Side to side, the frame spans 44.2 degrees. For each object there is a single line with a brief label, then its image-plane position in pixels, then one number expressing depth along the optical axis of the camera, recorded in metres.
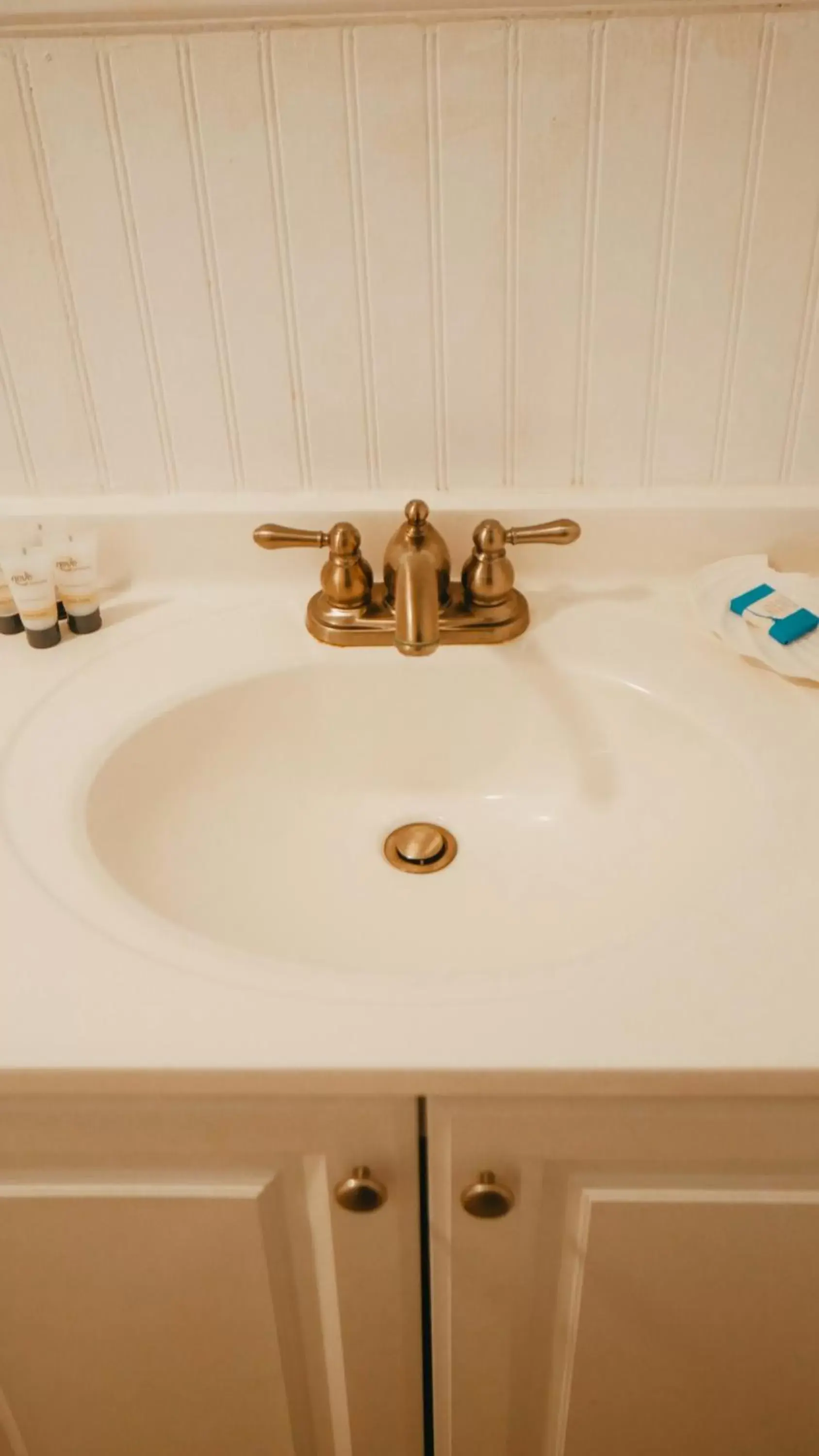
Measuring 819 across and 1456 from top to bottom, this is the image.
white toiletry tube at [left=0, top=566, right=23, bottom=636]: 0.84
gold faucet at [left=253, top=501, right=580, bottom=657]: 0.78
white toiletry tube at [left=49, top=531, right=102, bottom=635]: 0.83
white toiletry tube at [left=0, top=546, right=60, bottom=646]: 0.80
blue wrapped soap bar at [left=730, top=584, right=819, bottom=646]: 0.77
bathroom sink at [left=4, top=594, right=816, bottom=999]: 0.69
